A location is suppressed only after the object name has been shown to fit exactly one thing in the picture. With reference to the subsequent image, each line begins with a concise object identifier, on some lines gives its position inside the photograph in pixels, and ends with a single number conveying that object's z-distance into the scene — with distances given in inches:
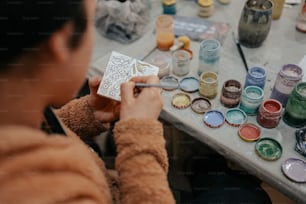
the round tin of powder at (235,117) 34.8
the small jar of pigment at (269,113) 33.6
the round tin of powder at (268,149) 31.9
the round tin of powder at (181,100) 36.4
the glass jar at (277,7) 44.6
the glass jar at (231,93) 35.6
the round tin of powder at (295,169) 30.4
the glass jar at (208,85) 36.3
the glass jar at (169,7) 46.5
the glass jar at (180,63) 38.7
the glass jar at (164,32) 42.2
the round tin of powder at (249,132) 33.4
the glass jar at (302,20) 43.1
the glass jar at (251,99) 34.8
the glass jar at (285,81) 34.1
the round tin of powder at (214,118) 34.6
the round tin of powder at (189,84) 38.0
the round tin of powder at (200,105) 35.9
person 16.7
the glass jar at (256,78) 35.9
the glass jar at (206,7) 46.1
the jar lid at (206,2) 46.1
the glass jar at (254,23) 39.1
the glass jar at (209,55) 37.9
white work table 31.7
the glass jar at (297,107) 32.8
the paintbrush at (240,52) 39.7
